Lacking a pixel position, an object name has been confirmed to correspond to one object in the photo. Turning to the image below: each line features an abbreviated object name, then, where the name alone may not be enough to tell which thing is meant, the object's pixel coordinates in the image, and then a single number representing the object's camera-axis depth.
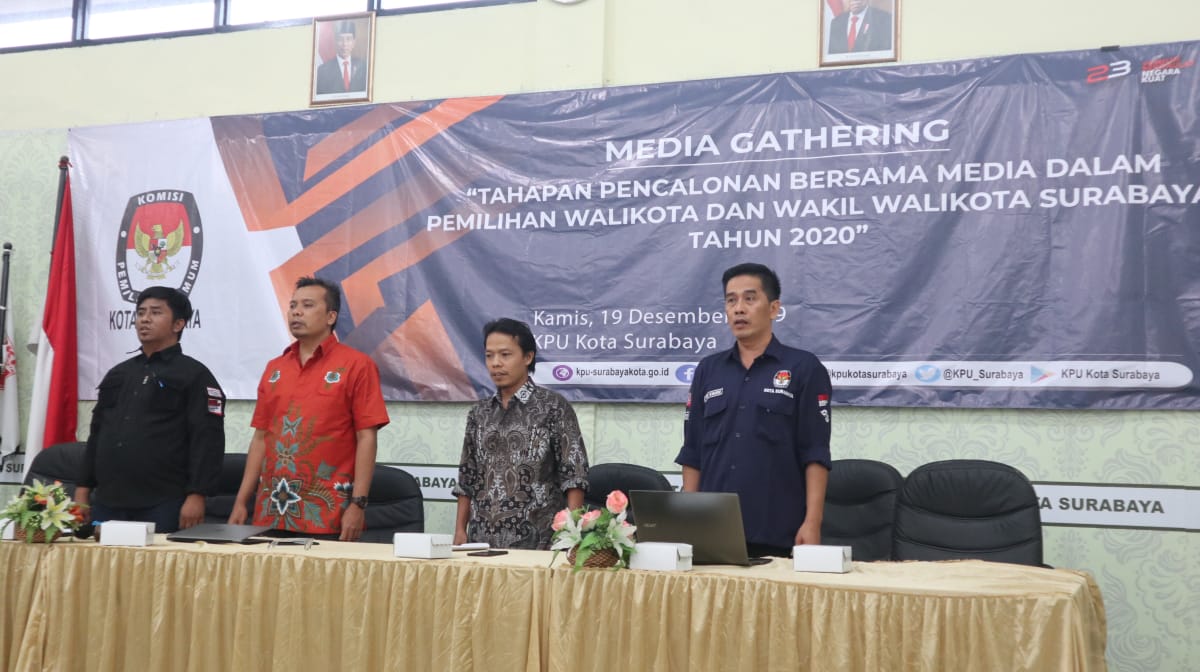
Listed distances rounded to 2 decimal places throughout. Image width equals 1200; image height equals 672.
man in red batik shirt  3.38
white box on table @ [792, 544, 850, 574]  2.31
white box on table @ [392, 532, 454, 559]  2.55
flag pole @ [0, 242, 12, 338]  5.02
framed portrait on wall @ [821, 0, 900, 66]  4.16
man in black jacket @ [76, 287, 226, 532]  3.55
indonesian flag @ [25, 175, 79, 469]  4.86
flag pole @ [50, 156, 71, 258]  5.03
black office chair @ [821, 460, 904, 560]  3.71
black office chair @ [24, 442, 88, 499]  4.67
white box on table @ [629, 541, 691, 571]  2.34
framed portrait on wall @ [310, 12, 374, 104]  4.82
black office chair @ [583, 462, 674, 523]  3.98
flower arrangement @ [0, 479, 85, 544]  2.83
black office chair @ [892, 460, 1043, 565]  3.48
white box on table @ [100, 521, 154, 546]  2.80
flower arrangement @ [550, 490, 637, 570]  2.36
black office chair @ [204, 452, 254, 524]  4.45
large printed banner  3.77
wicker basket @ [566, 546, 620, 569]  2.38
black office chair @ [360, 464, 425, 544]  4.14
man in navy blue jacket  2.92
